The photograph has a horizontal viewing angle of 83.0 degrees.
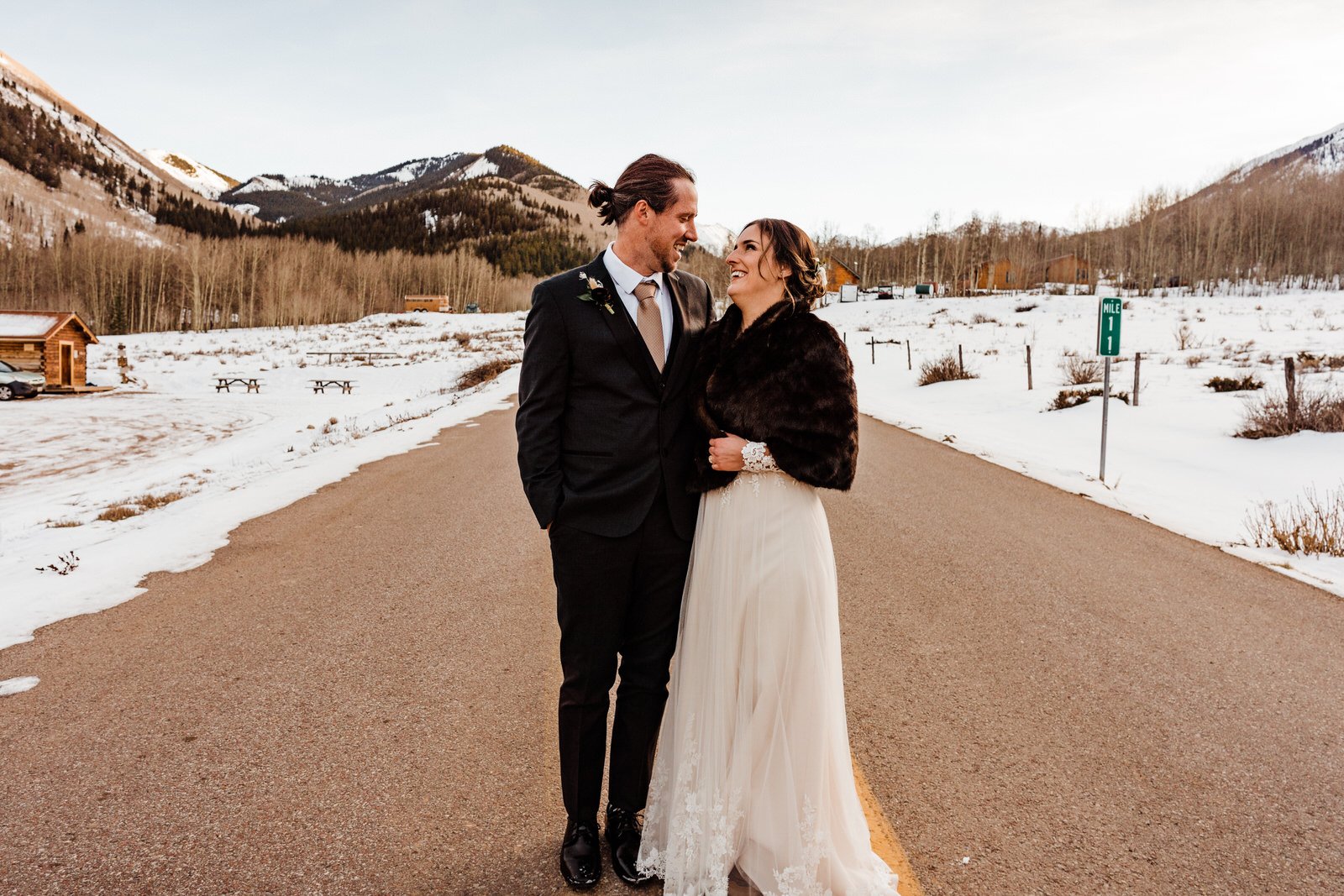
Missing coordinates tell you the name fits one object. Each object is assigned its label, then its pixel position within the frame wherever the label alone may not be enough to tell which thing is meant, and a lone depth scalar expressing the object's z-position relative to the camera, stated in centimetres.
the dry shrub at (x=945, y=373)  2262
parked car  2830
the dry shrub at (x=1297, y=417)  1071
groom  238
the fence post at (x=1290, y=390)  1088
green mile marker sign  913
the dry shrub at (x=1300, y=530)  629
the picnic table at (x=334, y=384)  3107
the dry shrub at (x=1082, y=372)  1831
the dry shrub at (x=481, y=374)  3108
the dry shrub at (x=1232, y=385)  1552
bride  229
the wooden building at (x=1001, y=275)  8119
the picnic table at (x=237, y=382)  3222
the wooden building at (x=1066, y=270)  8194
